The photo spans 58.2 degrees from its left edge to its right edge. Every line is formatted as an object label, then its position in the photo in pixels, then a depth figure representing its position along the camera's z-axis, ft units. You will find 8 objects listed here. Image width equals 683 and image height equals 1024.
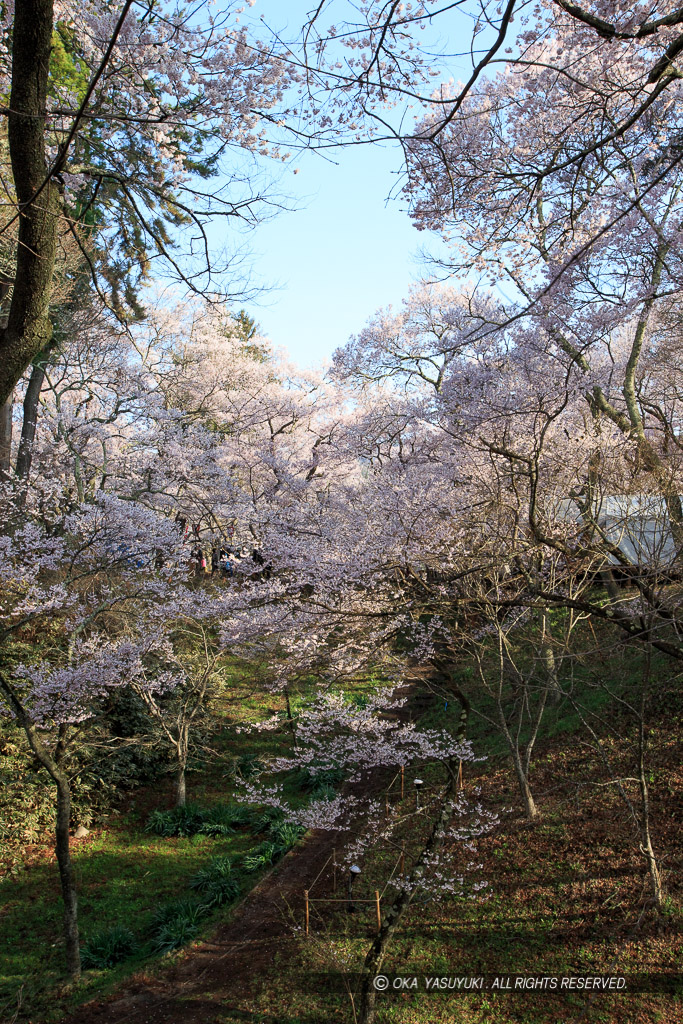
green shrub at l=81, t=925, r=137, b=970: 24.91
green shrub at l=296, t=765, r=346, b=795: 38.24
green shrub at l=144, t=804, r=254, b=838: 35.27
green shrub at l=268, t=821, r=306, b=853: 32.45
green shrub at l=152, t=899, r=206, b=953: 25.59
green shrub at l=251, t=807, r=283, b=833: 34.78
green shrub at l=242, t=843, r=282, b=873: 31.08
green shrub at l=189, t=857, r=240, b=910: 28.63
